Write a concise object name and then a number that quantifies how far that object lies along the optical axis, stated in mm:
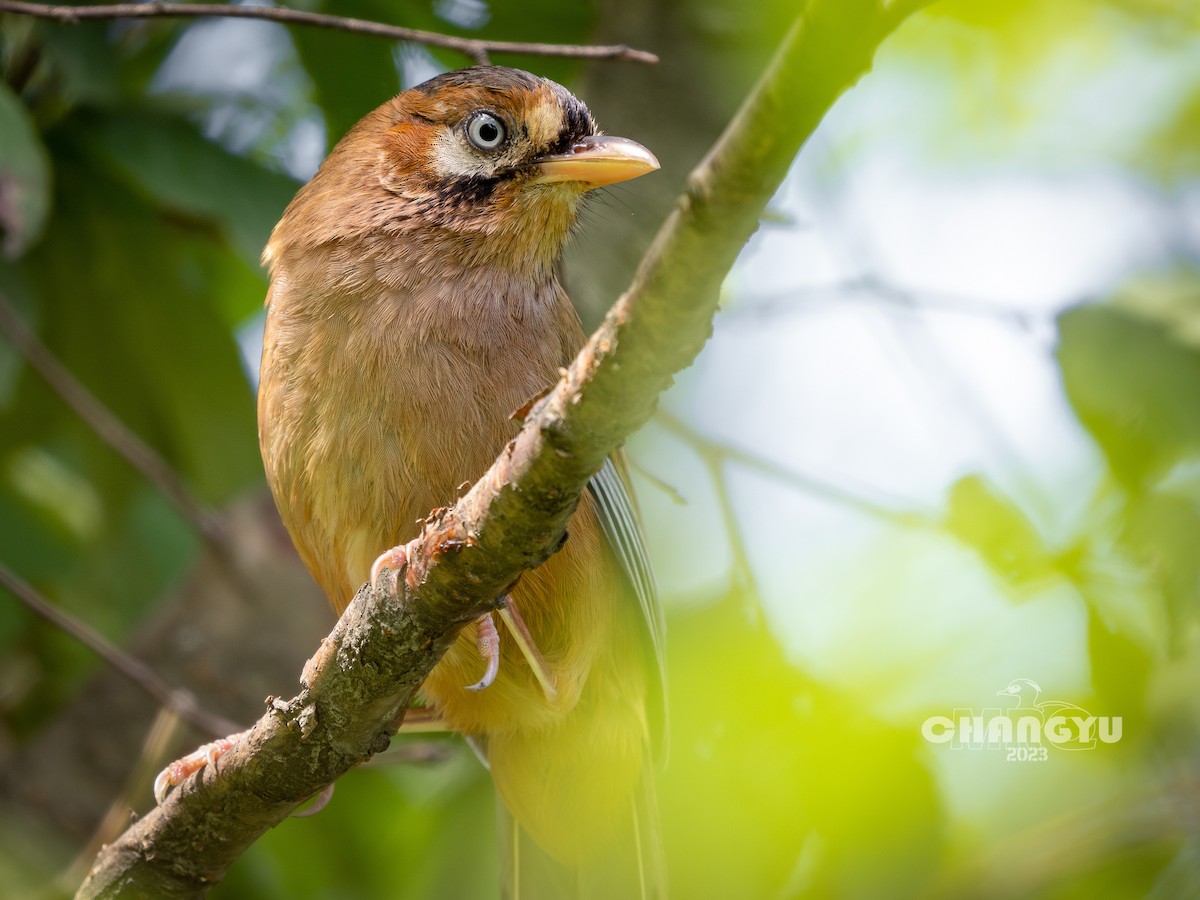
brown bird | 6160
